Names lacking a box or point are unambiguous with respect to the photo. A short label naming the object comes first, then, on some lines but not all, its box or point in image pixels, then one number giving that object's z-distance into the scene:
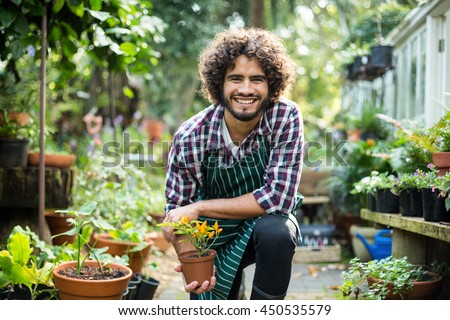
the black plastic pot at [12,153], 3.47
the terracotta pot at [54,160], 3.65
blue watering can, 4.10
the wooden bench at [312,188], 6.54
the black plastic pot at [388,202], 3.33
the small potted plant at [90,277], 2.26
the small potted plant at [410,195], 2.87
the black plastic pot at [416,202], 2.88
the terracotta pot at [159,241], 4.05
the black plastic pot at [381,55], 5.40
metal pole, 2.98
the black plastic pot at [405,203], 2.98
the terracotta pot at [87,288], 2.26
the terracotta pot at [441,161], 2.56
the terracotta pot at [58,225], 3.80
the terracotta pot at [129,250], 3.24
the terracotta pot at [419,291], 2.60
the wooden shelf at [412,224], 2.34
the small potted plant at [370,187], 3.46
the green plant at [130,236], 3.13
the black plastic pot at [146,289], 2.96
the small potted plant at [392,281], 2.55
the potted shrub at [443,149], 2.57
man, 2.38
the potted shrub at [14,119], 3.49
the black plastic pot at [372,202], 3.65
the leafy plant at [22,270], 2.32
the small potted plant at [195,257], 2.15
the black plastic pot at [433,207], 2.43
